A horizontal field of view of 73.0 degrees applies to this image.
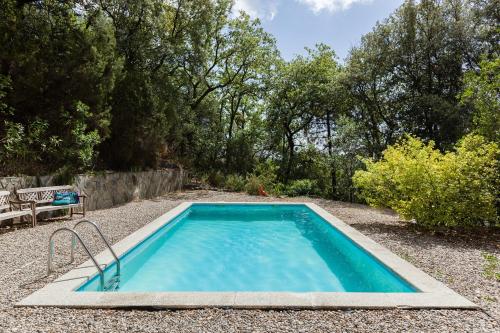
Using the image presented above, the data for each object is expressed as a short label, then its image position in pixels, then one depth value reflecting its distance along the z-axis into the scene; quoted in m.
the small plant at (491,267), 4.42
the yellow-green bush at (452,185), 6.73
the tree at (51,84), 8.22
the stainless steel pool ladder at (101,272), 4.14
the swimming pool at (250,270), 3.52
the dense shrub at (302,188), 15.56
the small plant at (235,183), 16.03
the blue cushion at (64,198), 8.02
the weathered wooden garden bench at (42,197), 7.43
